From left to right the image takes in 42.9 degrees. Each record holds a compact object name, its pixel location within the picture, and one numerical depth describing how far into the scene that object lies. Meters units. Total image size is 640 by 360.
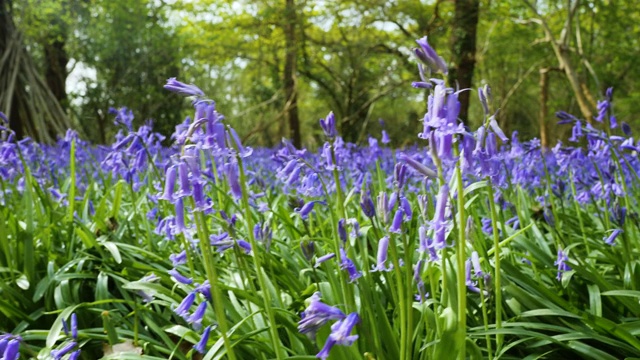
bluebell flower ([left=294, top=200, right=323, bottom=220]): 0.58
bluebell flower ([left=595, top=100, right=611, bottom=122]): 0.86
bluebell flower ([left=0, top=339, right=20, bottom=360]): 0.47
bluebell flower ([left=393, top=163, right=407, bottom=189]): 0.51
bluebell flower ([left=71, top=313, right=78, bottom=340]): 0.53
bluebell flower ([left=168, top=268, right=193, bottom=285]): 0.56
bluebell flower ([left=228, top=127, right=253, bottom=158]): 0.47
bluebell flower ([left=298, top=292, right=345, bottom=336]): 0.42
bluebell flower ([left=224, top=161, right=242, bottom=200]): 0.49
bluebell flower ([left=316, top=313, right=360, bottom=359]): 0.41
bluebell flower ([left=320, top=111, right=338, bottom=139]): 0.54
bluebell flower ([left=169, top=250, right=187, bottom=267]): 0.63
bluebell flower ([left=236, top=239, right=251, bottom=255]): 0.58
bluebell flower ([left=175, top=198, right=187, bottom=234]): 0.50
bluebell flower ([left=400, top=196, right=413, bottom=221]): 0.51
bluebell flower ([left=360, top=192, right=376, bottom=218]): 0.51
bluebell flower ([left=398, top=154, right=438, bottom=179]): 0.42
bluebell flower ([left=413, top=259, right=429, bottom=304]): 0.53
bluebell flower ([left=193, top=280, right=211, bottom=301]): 0.52
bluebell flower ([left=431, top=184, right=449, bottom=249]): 0.43
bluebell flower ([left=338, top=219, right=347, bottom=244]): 0.54
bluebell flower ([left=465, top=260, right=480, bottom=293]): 0.57
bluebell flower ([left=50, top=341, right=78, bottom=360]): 0.51
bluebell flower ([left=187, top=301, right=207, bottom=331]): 0.52
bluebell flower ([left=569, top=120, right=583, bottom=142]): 0.85
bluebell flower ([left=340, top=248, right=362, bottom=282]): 0.52
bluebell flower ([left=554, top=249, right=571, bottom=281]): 0.67
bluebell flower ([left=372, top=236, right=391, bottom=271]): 0.49
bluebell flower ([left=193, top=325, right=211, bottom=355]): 0.51
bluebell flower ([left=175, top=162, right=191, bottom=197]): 0.46
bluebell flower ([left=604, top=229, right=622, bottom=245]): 0.71
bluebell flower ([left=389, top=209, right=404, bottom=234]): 0.48
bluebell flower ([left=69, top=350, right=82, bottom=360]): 0.51
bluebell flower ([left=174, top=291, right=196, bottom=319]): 0.53
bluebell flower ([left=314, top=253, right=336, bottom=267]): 0.52
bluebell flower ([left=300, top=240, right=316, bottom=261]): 0.55
